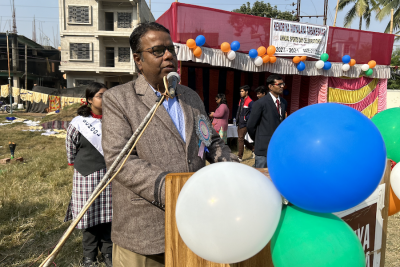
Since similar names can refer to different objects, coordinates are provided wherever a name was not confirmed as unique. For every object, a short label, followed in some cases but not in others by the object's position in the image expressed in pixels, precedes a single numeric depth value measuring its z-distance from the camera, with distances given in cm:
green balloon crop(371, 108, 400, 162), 136
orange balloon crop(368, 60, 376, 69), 848
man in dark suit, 391
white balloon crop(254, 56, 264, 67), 710
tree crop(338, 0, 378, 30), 2191
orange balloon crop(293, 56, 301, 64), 752
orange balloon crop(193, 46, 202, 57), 627
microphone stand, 71
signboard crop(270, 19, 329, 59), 731
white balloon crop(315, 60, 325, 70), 776
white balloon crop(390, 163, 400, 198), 133
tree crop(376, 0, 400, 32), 2070
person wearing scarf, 262
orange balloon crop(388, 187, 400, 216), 167
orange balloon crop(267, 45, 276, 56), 717
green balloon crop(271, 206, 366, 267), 83
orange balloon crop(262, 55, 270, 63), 718
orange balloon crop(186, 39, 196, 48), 618
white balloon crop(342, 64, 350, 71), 810
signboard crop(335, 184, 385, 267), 142
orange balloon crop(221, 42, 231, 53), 664
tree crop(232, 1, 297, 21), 2884
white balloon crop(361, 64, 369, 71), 843
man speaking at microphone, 118
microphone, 112
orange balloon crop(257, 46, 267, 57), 713
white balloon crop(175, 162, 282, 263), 77
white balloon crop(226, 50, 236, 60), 670
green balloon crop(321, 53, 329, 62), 775
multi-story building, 2314
